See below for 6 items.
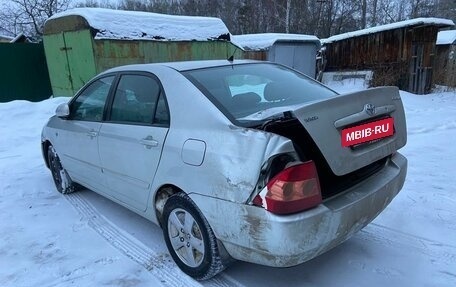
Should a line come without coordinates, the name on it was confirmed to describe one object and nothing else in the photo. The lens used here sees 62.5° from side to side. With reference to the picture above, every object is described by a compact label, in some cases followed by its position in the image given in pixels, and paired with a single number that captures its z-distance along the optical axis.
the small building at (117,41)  9.73
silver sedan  2.15
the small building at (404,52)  15.44
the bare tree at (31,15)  25.20
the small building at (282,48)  14.52
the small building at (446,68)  15.45
